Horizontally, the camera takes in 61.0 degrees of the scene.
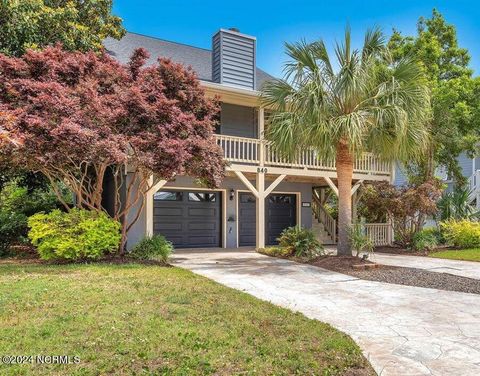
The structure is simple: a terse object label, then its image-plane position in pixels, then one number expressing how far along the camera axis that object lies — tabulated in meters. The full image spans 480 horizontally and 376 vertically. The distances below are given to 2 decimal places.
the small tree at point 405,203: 12.84
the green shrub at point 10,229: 10.98
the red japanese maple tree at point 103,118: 7.85
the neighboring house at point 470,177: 17.70
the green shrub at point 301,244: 10.79
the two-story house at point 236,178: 12.70
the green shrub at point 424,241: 13.09
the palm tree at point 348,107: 9.26
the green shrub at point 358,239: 9.69
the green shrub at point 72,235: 8.87
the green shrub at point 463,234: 13.40
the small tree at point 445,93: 14.27
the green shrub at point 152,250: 9.84
